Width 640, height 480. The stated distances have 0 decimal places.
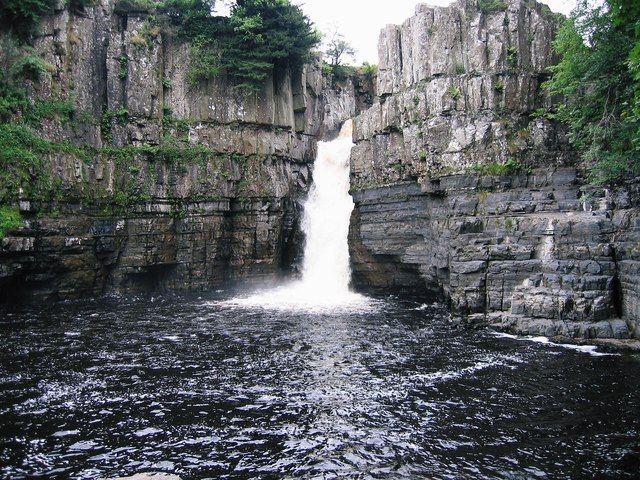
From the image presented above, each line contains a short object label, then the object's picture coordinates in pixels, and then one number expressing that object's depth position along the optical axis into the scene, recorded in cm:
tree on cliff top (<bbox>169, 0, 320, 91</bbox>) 3444
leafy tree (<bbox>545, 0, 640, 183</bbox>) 1994
